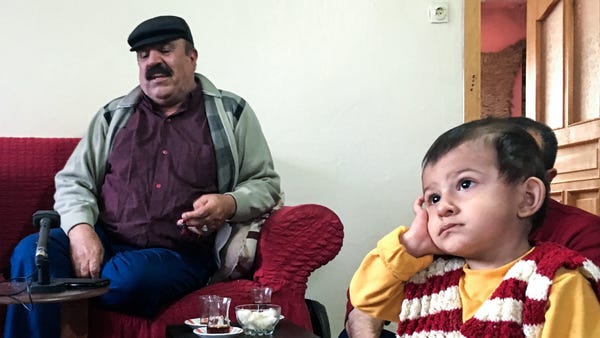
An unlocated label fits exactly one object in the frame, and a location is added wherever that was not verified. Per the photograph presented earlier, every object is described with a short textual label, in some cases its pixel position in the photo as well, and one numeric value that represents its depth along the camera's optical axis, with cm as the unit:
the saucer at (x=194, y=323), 149
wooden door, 276
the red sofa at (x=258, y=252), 169
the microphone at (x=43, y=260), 135
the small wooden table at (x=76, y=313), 137
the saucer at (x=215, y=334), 136
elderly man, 172
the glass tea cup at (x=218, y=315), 140
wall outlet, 271
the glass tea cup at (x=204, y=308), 146
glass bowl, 142
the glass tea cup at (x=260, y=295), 156
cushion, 189
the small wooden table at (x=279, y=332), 139
